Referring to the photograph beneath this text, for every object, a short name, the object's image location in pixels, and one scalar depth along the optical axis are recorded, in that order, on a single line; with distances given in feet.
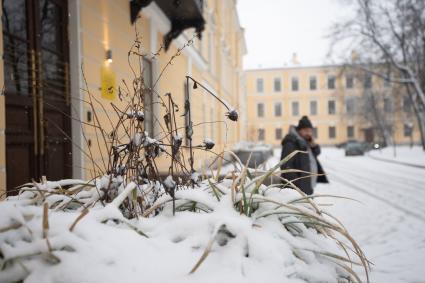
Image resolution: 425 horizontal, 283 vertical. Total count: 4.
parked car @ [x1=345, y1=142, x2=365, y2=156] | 87.28
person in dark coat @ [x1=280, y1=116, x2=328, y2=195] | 13.71
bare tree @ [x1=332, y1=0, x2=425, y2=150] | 56.75
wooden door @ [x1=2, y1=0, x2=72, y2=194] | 10.88
